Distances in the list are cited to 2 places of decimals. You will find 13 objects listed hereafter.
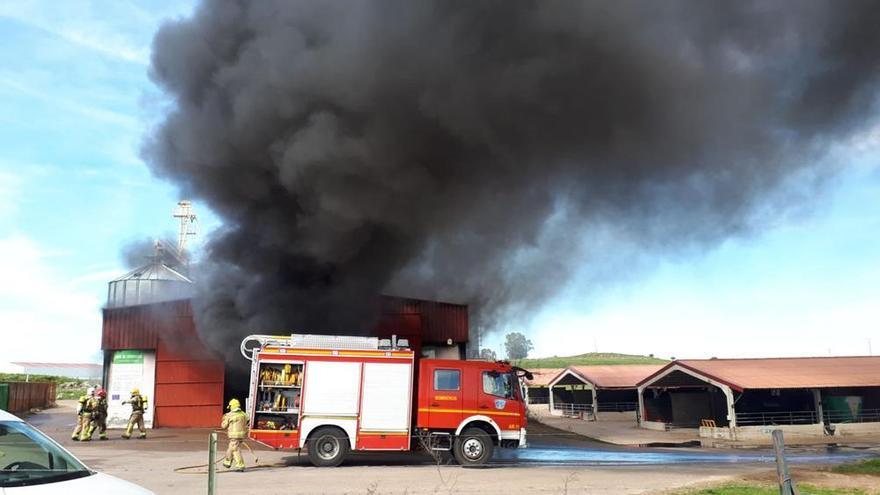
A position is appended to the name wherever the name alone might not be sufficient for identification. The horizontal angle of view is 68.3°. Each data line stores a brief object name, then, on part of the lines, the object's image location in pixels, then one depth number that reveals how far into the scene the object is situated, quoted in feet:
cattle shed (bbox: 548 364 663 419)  119.69
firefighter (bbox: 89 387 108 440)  56.13
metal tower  132.13
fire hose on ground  37.11
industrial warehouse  69.97
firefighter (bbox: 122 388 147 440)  58.18
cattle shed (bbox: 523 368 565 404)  154.51
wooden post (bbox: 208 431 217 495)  17.71
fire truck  40.91
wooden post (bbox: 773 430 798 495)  19.45
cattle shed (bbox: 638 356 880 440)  87.81
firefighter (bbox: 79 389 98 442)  55.26
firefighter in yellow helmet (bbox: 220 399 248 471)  37.88
